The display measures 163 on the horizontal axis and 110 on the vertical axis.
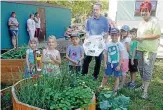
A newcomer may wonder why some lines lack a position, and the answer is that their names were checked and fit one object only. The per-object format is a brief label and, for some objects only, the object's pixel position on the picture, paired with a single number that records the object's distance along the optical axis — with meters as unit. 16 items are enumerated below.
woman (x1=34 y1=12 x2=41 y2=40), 7.78
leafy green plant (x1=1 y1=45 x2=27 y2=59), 3.18
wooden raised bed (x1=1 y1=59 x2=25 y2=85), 2.89
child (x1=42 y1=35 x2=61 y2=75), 2.55
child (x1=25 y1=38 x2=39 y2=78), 2.66
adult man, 3.08
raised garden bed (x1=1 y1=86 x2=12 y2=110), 2.12
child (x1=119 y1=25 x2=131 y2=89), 3.01
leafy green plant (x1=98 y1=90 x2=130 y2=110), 2.10
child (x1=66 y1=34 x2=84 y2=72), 2.81
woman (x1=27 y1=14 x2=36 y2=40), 7.28
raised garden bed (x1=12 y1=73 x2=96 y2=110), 1.66
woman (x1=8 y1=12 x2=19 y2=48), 6.44
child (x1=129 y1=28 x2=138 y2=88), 2.98
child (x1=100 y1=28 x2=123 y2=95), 2.71
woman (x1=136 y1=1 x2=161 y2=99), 2.63
